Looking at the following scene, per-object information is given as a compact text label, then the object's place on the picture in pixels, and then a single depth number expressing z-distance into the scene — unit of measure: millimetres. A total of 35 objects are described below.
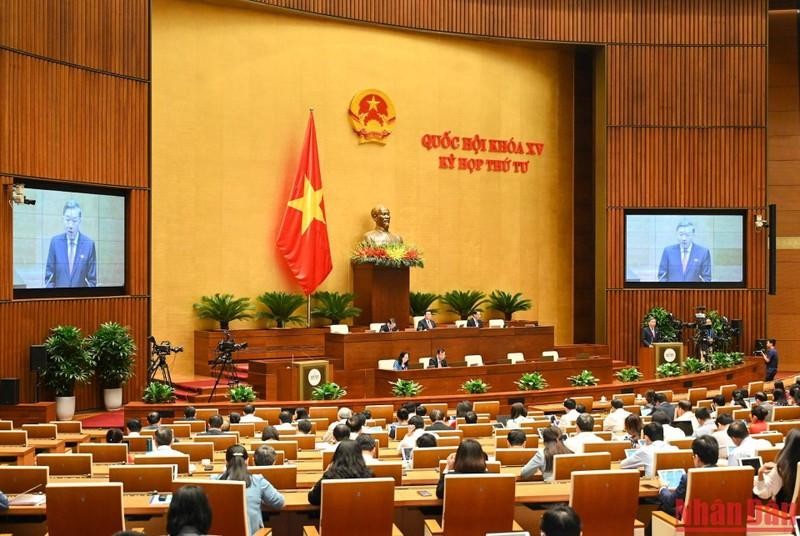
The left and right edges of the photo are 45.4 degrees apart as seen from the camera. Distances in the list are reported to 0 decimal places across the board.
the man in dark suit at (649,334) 18094
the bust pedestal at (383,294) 17766
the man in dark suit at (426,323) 16594
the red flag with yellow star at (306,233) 17562
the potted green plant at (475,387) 13867
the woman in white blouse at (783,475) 5402
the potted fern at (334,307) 17500
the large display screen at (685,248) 19719
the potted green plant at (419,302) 18609
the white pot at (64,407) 13273
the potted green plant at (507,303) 19594
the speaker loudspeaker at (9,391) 12500
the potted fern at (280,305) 17125
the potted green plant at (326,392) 13164
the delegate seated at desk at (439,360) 14694
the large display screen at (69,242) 13469
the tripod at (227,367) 13812
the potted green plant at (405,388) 13672
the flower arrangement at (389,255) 17734
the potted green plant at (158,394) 12648
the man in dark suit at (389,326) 16219
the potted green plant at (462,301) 19281
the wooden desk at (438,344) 14852
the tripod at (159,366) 13955
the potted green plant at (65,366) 13203
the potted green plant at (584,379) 15106
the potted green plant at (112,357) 13977
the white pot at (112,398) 14344
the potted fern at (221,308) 16562
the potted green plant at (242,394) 12812
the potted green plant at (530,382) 14383
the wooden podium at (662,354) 16625
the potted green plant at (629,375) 15562
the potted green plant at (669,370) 16141
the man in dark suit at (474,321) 17078
